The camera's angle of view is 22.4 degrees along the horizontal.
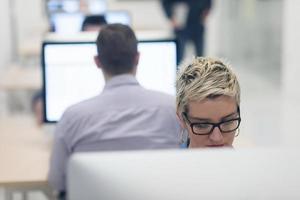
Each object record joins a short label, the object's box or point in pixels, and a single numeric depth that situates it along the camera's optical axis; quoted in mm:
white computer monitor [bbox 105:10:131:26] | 7037
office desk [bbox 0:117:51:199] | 2718
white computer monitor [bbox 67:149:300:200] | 1012
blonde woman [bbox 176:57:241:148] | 1917
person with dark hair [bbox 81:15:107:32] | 5049
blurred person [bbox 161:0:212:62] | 8820
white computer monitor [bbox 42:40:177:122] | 3350
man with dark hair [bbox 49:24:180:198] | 2619
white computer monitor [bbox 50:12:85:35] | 6899
